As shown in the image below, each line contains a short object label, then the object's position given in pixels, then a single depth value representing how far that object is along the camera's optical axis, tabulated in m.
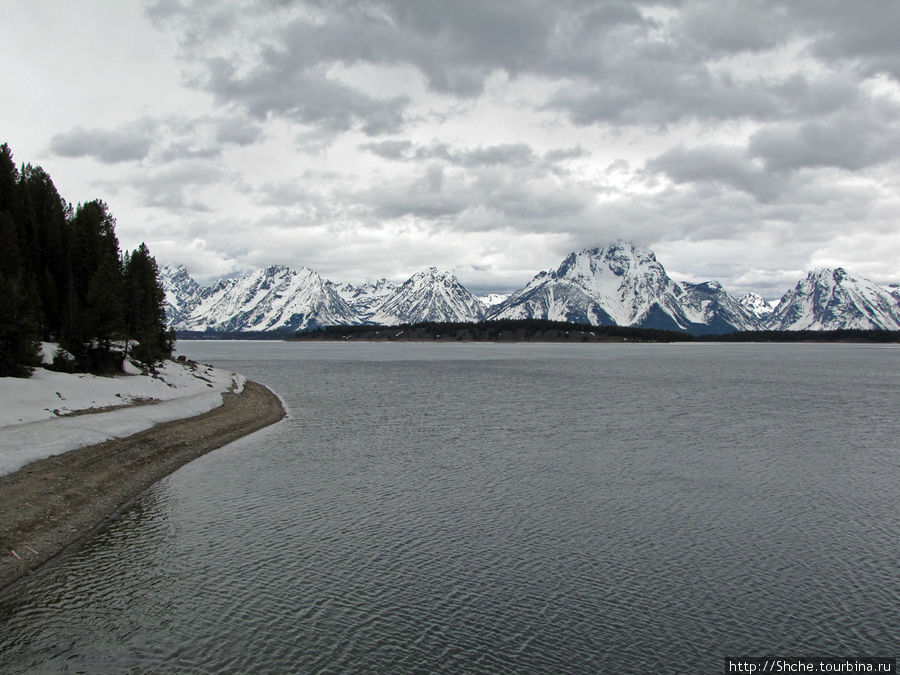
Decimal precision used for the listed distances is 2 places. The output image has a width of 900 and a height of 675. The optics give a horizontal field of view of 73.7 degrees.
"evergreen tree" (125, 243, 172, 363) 69.74
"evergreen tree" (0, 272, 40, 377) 46.09
